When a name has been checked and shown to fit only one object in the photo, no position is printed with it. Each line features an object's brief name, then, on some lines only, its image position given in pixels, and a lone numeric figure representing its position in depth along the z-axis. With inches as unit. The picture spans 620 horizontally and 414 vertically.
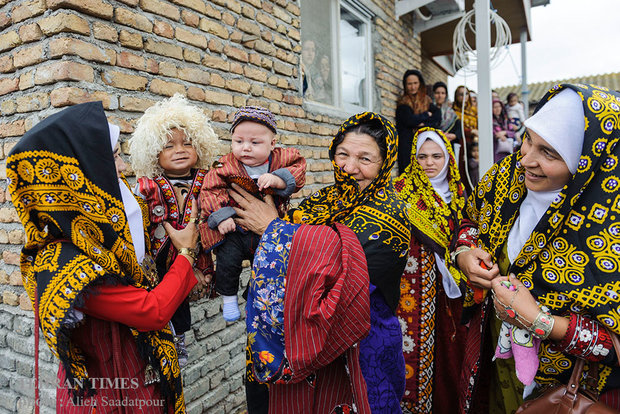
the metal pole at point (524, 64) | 340.4
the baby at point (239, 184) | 70.5
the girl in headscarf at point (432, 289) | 101.6
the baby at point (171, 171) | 71.1
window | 166.9
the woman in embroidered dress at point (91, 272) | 50.3
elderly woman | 58.7
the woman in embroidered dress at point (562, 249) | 56.2
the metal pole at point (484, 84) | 138.0
